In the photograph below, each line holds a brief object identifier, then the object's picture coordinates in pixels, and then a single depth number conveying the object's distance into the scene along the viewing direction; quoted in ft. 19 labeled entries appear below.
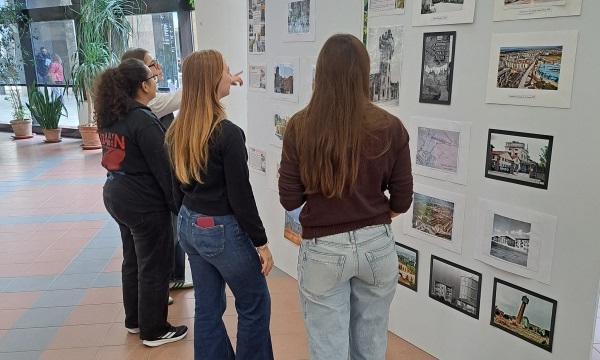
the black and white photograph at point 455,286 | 7.20
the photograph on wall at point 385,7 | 7.54
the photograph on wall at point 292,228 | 10.75
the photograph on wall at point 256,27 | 10.78
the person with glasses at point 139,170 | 7.54
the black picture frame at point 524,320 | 6.32
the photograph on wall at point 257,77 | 10.89
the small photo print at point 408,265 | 8.10
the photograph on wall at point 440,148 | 6.97
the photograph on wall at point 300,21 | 9.45
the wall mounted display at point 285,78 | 9.96
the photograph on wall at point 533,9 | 5.57
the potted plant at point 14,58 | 28.37
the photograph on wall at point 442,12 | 6.57
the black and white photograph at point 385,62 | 7.69
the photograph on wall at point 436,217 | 7.22
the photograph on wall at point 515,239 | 6.20
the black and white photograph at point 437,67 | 6.93
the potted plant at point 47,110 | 28.17
